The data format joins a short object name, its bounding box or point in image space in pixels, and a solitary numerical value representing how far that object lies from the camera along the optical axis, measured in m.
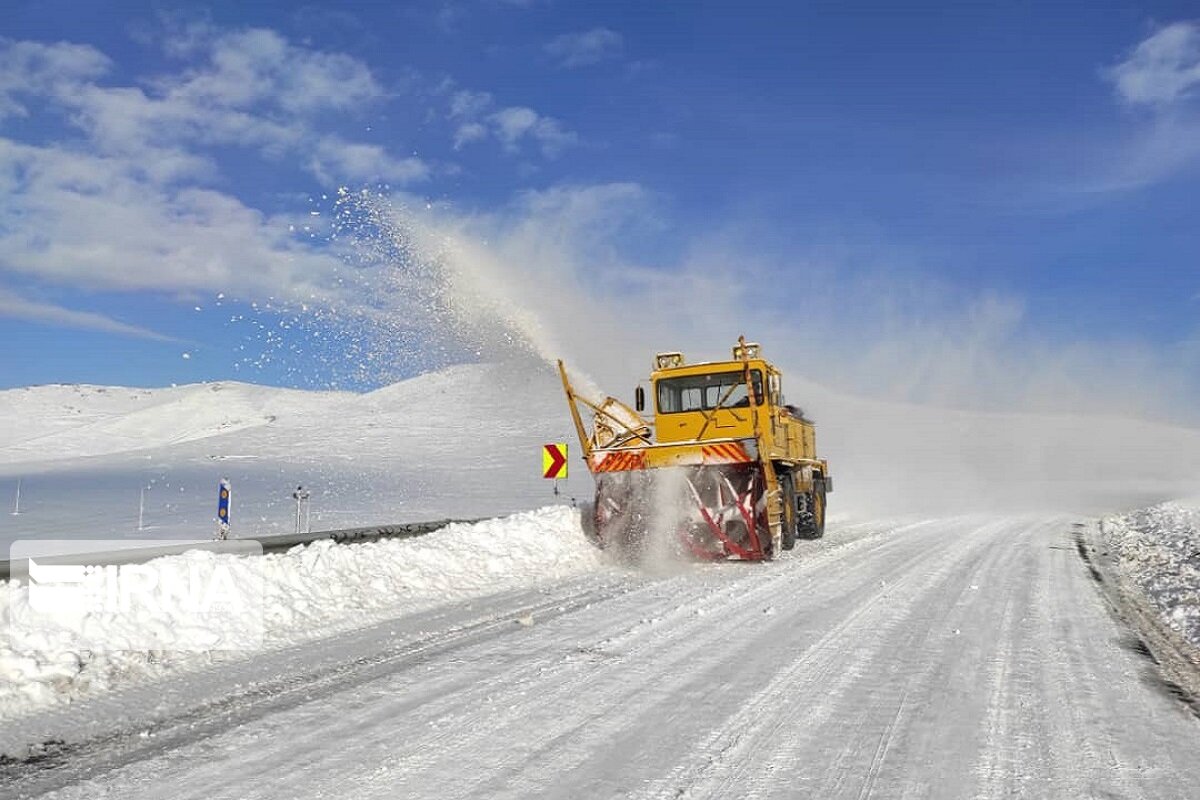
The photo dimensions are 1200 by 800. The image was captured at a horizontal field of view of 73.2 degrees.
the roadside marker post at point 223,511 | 13.48
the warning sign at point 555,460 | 16.94
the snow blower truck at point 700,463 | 12.88
